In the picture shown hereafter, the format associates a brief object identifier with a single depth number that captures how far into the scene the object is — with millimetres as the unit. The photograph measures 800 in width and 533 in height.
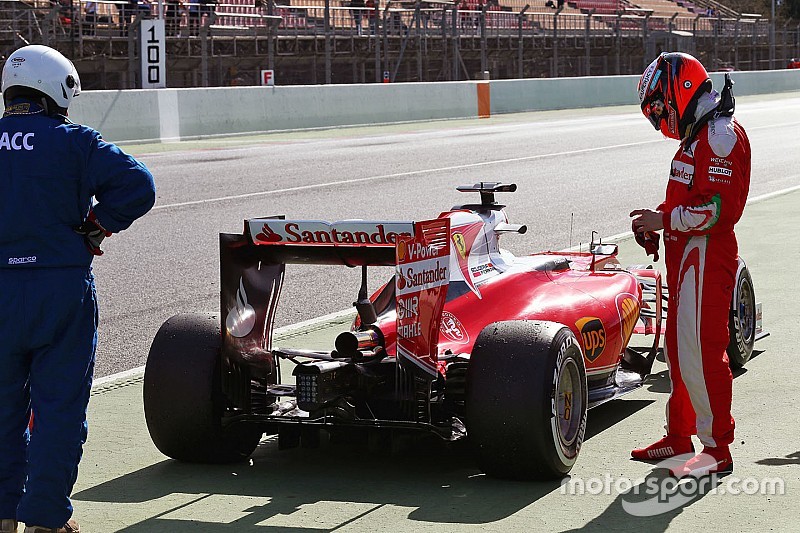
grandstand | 30953
